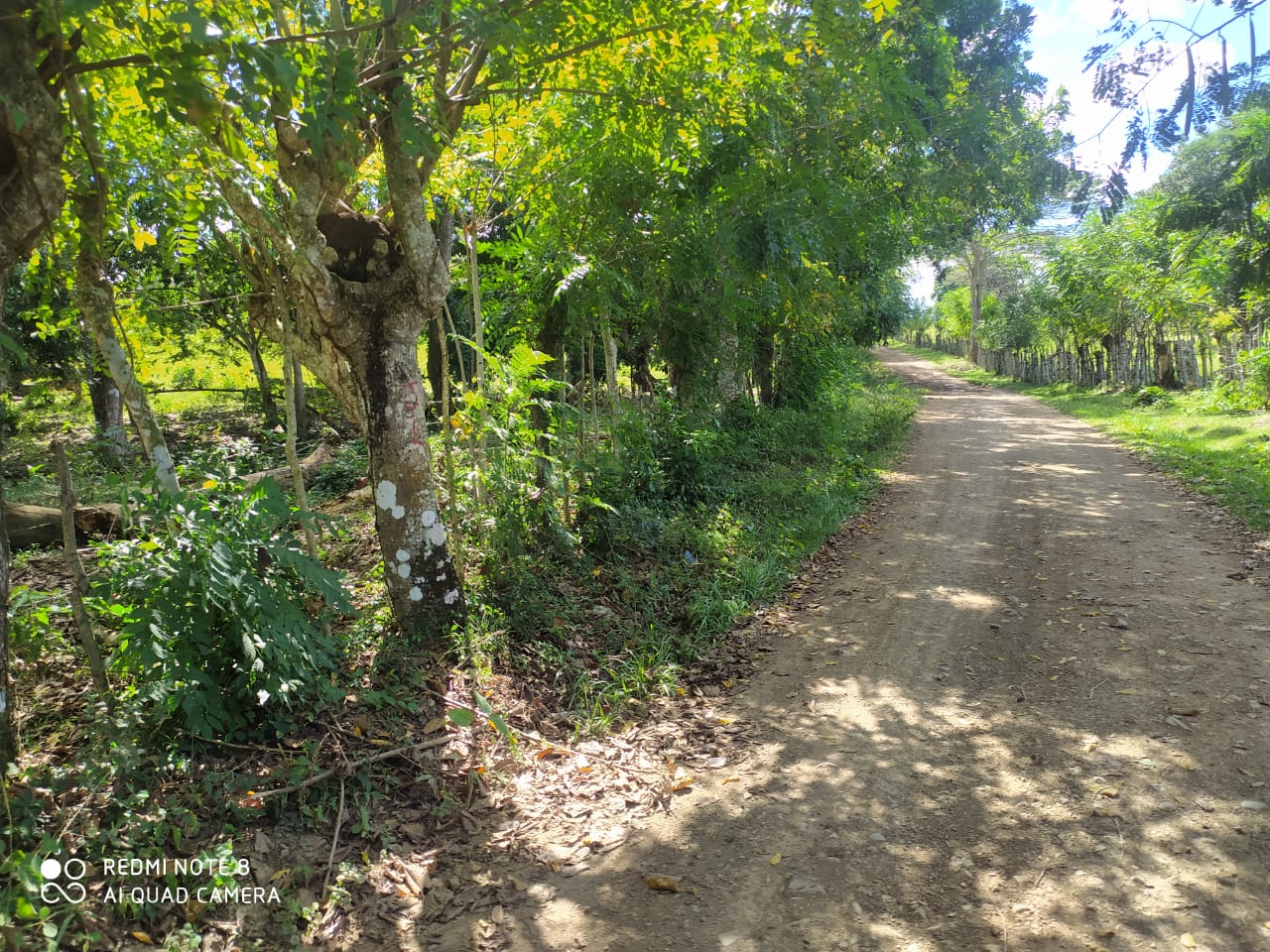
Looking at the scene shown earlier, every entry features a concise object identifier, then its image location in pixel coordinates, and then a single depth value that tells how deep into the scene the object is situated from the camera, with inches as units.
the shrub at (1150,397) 802.2
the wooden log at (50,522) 292.4
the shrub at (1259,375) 600.7
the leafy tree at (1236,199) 332.2
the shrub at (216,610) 145.2
